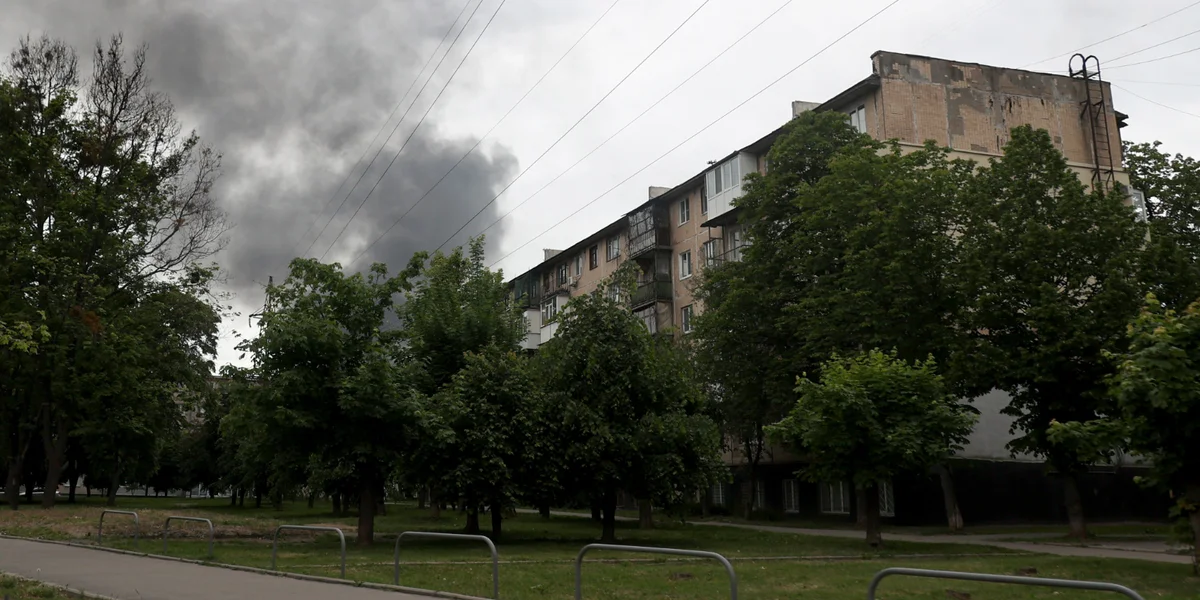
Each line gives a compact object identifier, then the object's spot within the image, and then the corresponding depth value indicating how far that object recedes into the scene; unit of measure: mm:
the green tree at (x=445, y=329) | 26141
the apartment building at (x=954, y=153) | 37656
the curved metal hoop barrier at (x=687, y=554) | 9438
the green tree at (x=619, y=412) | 26344
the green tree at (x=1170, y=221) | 28688
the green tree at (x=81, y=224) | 32281
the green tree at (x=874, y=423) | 23812
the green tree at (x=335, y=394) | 23859
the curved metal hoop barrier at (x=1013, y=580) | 6455
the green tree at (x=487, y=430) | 25594
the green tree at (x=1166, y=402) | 15492
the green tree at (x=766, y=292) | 35812
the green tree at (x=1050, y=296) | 28016
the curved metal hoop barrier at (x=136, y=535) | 20559
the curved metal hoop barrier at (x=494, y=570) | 12081
